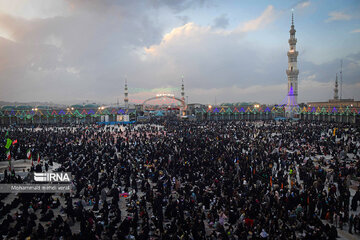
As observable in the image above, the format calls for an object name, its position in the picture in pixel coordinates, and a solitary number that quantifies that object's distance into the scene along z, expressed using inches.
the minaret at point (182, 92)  4255.4
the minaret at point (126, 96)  4112.7
